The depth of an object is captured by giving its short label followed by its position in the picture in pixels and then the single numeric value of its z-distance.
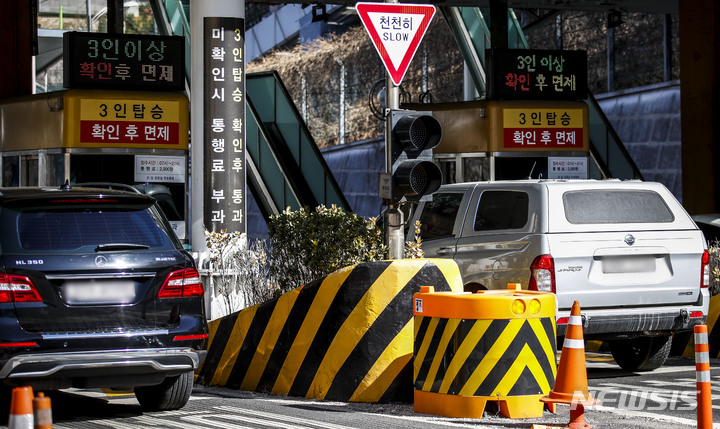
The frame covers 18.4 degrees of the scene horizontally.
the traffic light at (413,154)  17.42
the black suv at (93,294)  14.11
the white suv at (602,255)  18.32
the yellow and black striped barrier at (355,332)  16.34
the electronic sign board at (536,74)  35.53
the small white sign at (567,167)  35.73
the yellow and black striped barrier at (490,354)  14.75
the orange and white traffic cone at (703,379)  12.99
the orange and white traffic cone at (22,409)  7.89
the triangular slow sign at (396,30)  17.81
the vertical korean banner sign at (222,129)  25.72
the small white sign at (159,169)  31.89
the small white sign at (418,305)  15.50
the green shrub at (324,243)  18.90
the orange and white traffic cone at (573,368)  13.98
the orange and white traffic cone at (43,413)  7.84
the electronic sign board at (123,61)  31.34
